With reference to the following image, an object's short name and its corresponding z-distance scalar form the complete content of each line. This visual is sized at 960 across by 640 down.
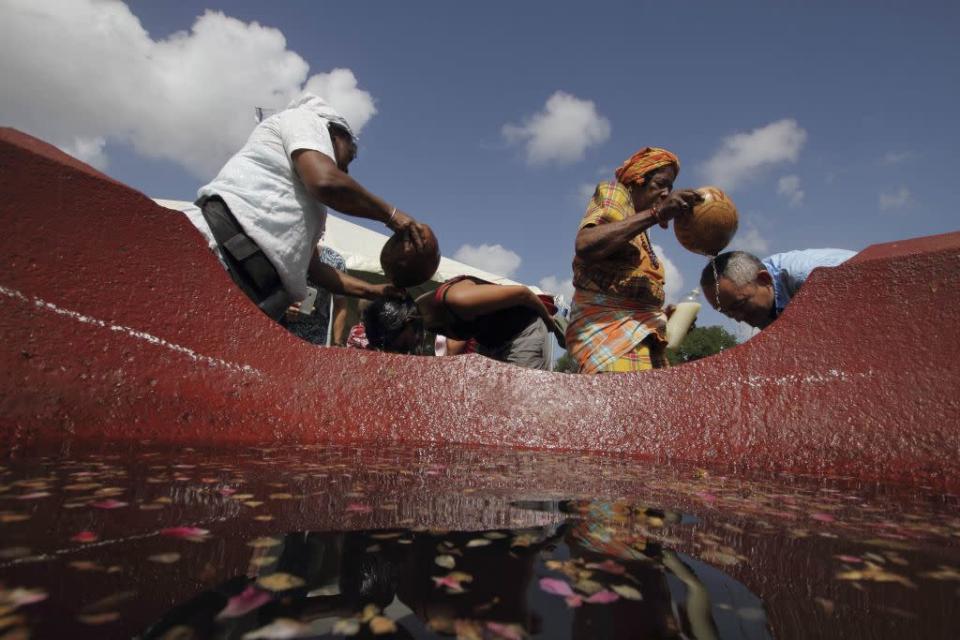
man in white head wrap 2.13
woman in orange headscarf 2.53
